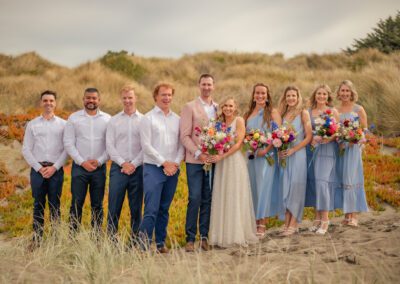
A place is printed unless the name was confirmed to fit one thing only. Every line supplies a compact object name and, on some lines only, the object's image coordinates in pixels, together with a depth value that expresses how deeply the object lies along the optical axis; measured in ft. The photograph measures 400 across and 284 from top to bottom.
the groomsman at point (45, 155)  25.22
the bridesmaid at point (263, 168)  25.25
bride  23.91
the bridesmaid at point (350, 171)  26.12
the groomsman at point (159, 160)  22.95
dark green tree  98.34
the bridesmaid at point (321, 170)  25.40
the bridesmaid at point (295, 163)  25.31
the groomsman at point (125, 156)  23.99
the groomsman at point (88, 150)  24.52
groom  23.48
